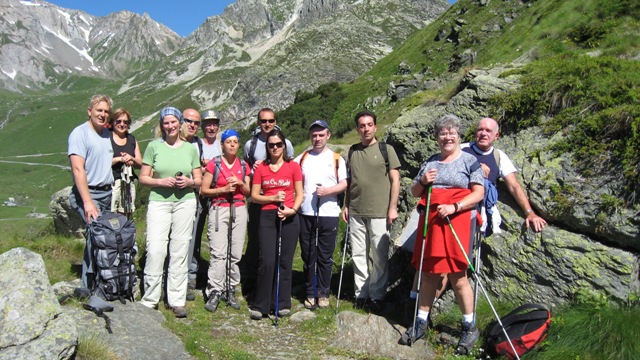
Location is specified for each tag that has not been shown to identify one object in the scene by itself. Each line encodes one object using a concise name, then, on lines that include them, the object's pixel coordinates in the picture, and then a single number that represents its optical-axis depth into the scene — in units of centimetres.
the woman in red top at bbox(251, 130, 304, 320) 741
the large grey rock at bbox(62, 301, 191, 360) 522
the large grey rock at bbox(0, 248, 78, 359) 421
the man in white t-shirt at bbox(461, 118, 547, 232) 630
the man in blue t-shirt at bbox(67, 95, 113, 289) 659
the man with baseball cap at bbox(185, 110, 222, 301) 819
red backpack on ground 553
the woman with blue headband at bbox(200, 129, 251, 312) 756
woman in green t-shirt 699
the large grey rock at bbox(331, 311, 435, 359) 631
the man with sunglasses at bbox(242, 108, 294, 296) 815
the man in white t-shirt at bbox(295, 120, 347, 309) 758
